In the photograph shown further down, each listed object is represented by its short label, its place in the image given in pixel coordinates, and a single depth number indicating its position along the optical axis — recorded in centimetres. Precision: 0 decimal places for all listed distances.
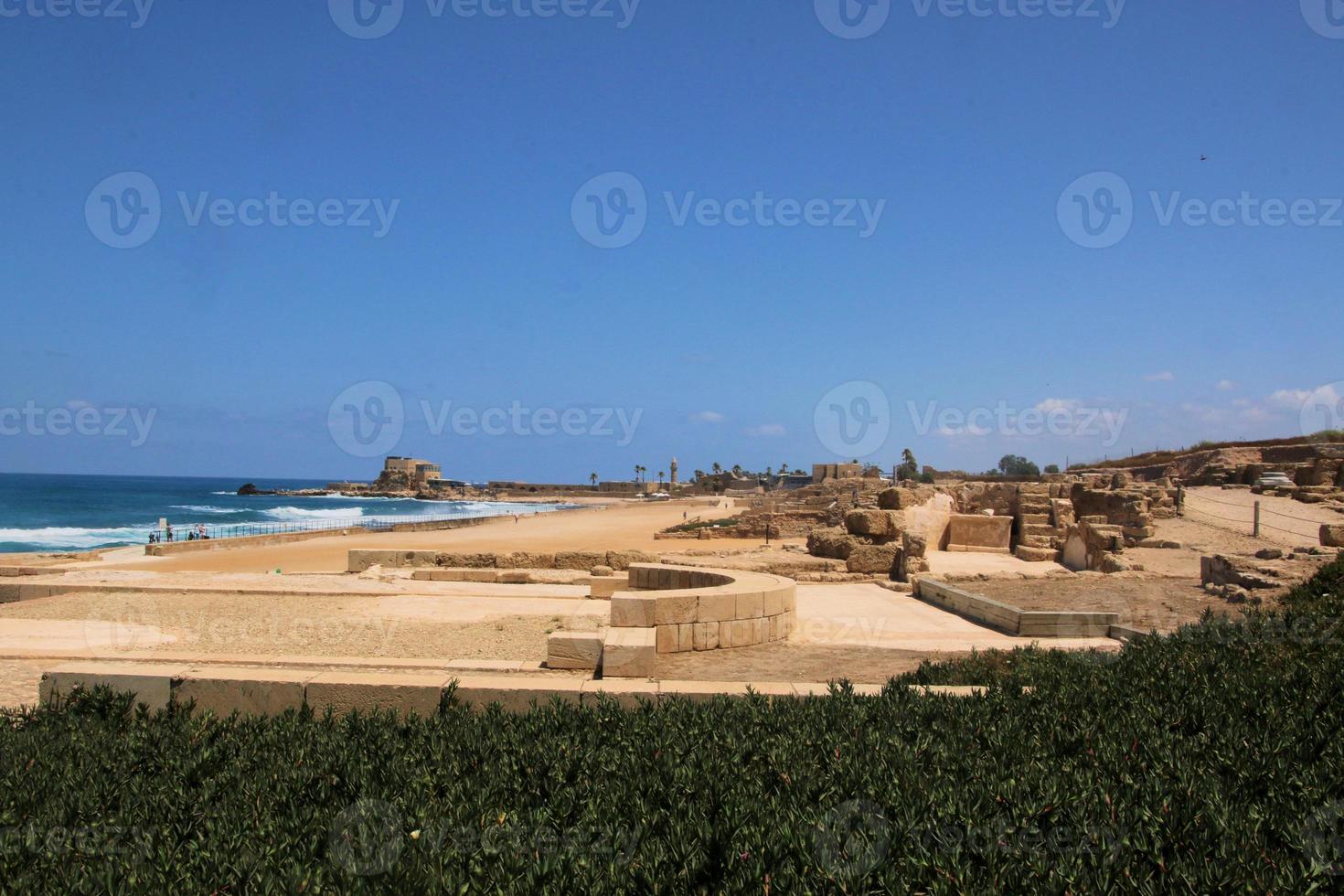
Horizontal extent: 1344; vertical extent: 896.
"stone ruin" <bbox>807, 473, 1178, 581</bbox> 1741
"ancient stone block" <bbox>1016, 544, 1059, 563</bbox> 2097
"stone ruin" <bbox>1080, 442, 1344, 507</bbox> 2978
